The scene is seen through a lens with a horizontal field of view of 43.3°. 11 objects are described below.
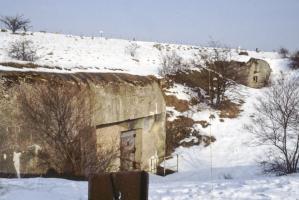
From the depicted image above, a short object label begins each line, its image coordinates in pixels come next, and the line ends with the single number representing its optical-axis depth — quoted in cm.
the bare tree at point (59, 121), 902
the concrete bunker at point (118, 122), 881
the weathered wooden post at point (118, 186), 384
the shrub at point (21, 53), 2164
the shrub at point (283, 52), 3967
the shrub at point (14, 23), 3369
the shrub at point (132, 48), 3333
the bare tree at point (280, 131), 1292
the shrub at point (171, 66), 2522
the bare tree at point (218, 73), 2270
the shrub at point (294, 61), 3266
